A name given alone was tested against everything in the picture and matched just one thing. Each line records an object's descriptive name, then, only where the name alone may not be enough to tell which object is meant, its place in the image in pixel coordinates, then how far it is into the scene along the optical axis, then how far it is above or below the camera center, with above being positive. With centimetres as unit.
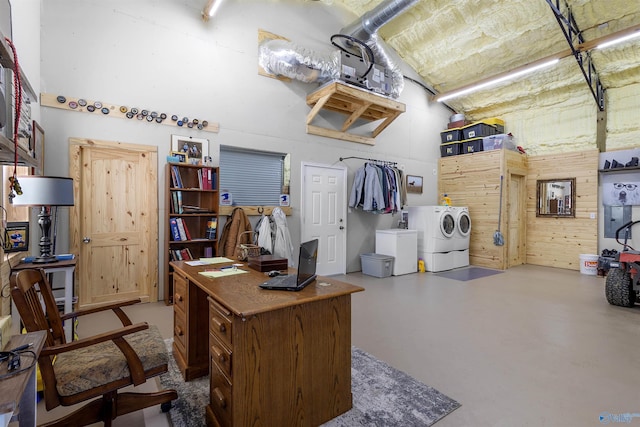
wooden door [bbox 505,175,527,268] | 654 -24
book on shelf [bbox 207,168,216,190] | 416 +40
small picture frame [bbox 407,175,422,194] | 675 +56
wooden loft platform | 486 +175
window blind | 467 +51
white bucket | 572 -96
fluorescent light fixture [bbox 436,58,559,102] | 520 +237
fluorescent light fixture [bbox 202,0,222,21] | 405 +261
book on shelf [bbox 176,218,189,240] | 400 -27
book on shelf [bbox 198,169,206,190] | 412 +34
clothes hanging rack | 594 +95
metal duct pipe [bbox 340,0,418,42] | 479 +306
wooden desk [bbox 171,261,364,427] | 149 -74
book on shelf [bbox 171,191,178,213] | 397 +7
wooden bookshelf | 394 -7
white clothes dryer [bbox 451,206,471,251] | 626 -36
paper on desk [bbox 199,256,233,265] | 260 -44
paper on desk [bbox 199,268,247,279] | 211 -45
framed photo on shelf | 415 +82
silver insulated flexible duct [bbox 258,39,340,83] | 464 +220
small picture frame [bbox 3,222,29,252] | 238 -24
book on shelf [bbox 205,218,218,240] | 421 -28
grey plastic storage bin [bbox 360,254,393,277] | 550 -98
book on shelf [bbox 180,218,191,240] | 404 -30
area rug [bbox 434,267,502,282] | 555 -117
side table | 241 -52
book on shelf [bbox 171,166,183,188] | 395 +39
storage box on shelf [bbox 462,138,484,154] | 669 +139
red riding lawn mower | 365 -84
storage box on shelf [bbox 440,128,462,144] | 709 +170
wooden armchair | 139 -76
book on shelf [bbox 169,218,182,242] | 395 -28
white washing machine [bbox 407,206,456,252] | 598 -33
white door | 535 -7
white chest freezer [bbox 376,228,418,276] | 571 -69
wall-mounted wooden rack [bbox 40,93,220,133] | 343 +113
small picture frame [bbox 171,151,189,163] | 408 +67
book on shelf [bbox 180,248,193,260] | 406 -59
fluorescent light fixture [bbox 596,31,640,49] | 423 +238
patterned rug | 180 -119
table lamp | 237 +8
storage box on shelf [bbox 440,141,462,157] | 707 +139
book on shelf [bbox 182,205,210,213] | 414 -2
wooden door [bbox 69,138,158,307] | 363 -16
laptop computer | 175 -40
